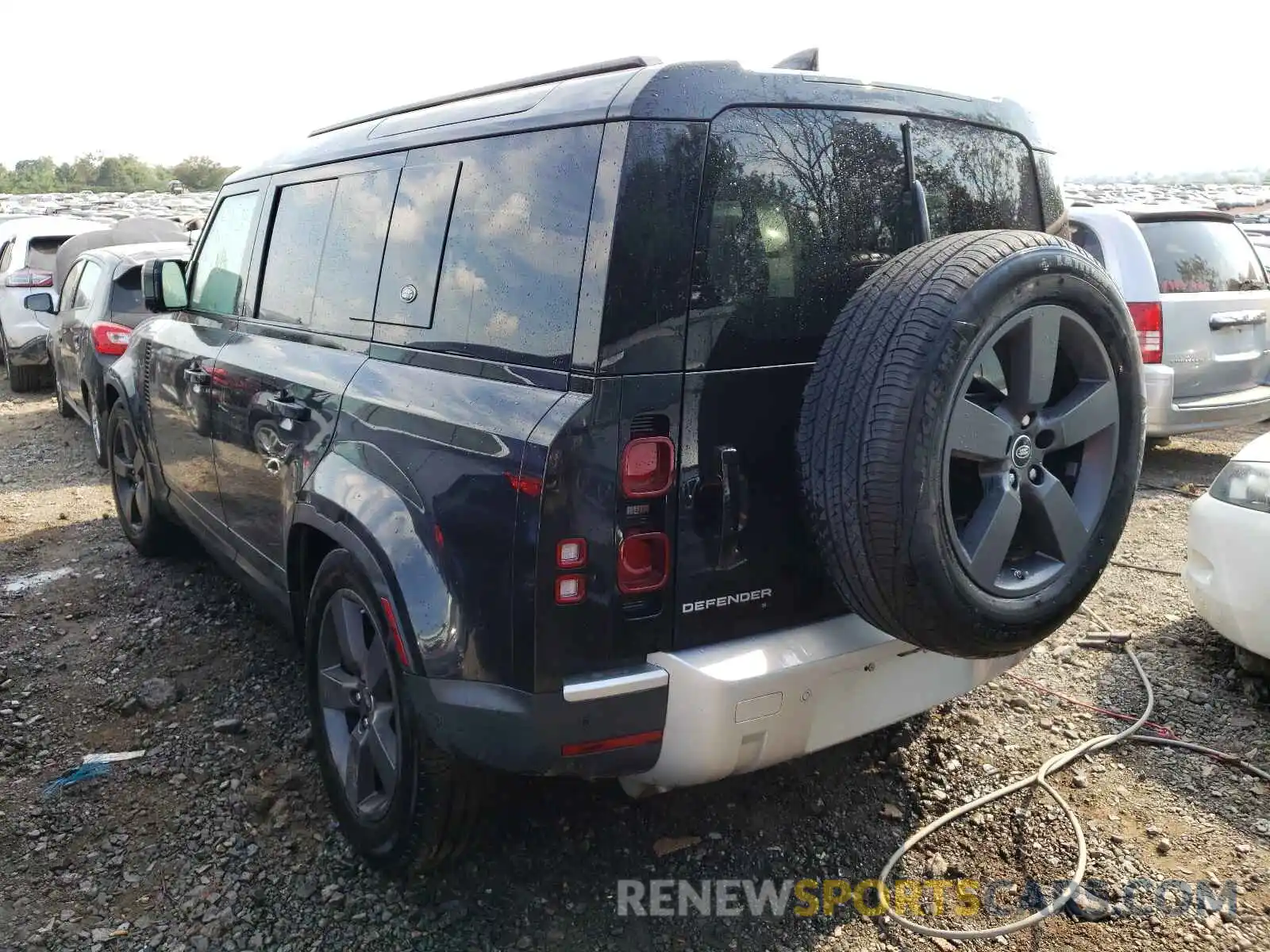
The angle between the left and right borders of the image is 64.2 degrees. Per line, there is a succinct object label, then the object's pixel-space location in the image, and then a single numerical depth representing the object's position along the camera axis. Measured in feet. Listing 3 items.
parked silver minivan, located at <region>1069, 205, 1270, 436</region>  20.74
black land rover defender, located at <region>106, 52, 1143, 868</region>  7.15
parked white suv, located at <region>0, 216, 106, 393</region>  36.27
